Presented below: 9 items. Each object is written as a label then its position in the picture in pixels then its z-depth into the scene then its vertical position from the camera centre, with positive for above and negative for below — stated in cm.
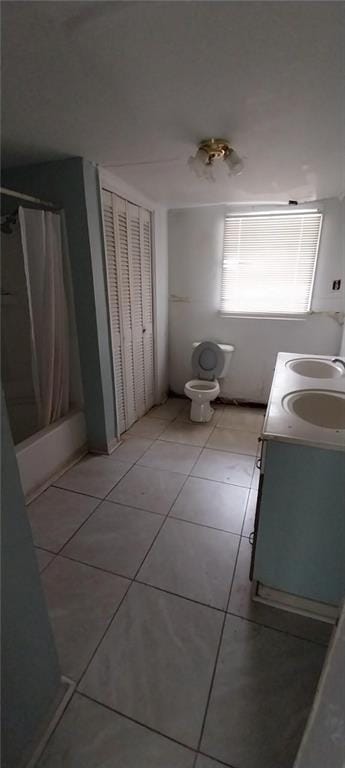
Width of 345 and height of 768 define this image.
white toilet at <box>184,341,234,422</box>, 304 -92
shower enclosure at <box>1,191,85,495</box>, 200 -42
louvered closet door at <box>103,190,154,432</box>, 229 -17
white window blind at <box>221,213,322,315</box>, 288 +17
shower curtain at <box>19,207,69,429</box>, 196 -20
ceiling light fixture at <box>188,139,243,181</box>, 160 +62
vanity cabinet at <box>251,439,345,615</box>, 116 -92
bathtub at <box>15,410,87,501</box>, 200 -115
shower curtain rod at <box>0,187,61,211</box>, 159 +44
